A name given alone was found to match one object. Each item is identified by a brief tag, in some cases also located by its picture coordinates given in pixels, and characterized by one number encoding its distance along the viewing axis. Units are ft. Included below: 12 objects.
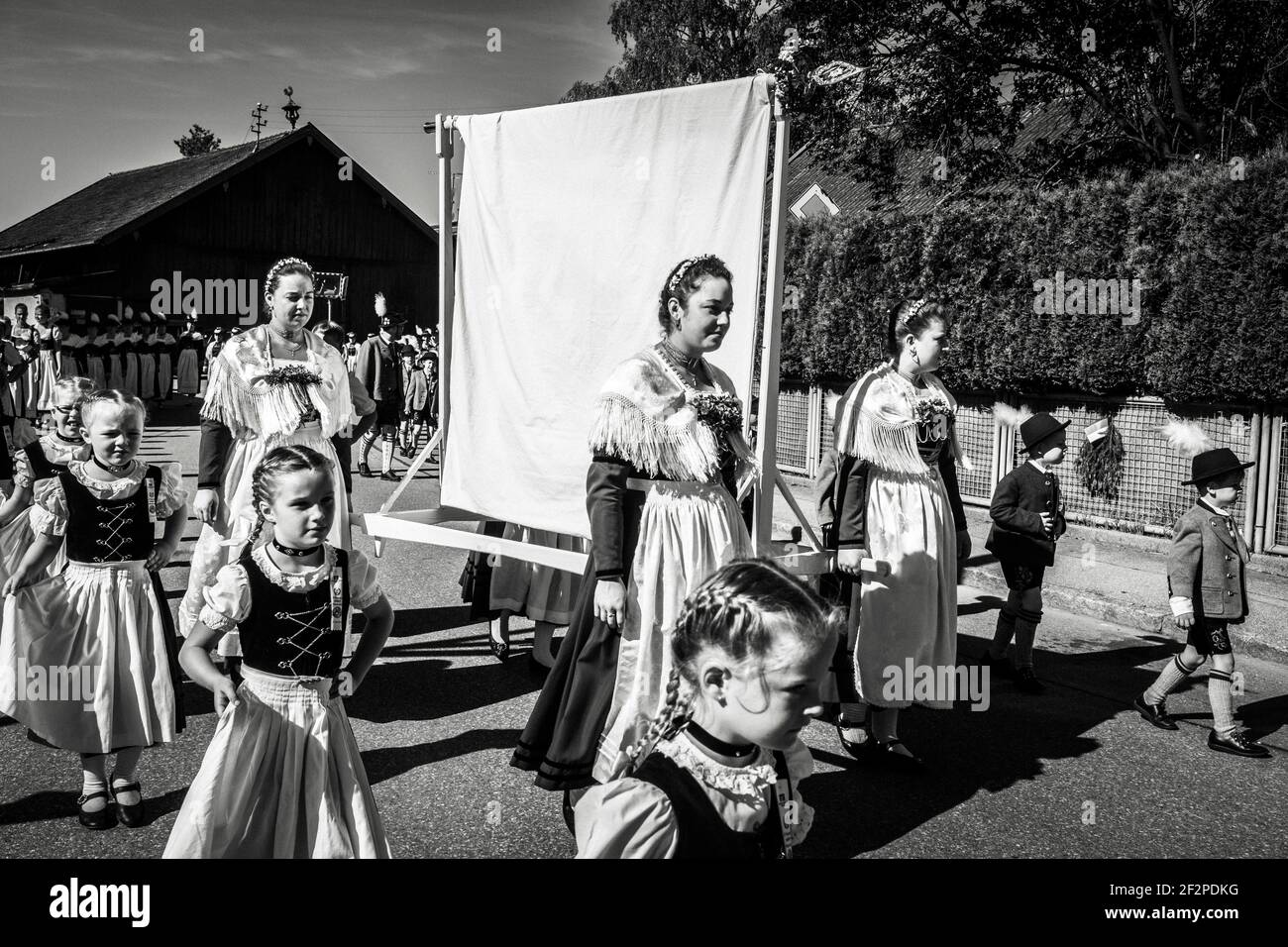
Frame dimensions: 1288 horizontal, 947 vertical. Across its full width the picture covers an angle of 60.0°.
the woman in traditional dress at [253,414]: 17.19
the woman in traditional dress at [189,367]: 95.45
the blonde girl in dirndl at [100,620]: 13.44
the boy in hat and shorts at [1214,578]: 16.74
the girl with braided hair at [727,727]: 6.59
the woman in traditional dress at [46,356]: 45.42
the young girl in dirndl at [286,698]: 9.42
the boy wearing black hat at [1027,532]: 19.84
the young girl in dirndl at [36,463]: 16.15
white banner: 14.08
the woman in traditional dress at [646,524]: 12.26
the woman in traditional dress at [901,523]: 15.90
